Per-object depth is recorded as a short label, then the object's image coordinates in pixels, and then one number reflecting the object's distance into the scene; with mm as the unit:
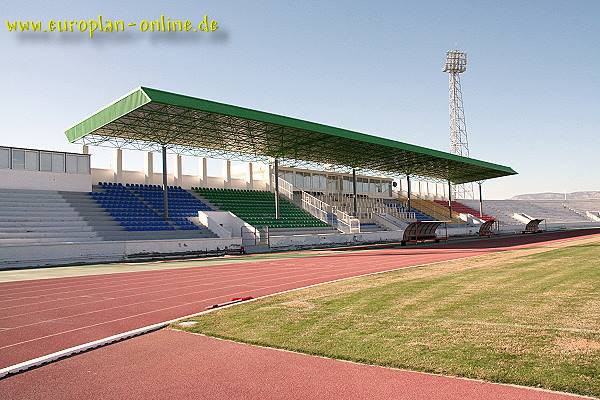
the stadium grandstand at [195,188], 27562
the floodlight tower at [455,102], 79625
